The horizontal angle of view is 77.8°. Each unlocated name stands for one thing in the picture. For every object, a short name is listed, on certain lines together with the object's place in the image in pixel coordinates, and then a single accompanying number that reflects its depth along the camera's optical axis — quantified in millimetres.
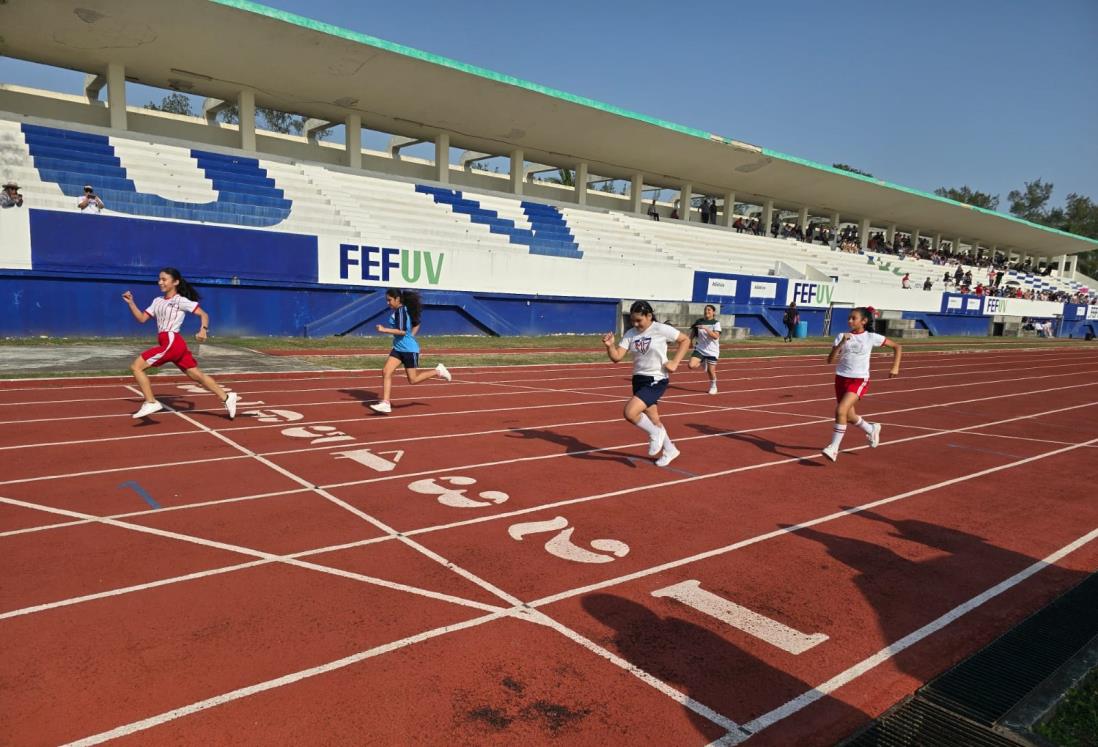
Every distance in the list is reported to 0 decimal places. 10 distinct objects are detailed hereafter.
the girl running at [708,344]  13737
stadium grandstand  18922
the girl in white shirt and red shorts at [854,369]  8117
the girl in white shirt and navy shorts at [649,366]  7166
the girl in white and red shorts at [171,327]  8273
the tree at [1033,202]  118125
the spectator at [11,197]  16188
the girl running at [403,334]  9469
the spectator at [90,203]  17766
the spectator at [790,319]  31241
